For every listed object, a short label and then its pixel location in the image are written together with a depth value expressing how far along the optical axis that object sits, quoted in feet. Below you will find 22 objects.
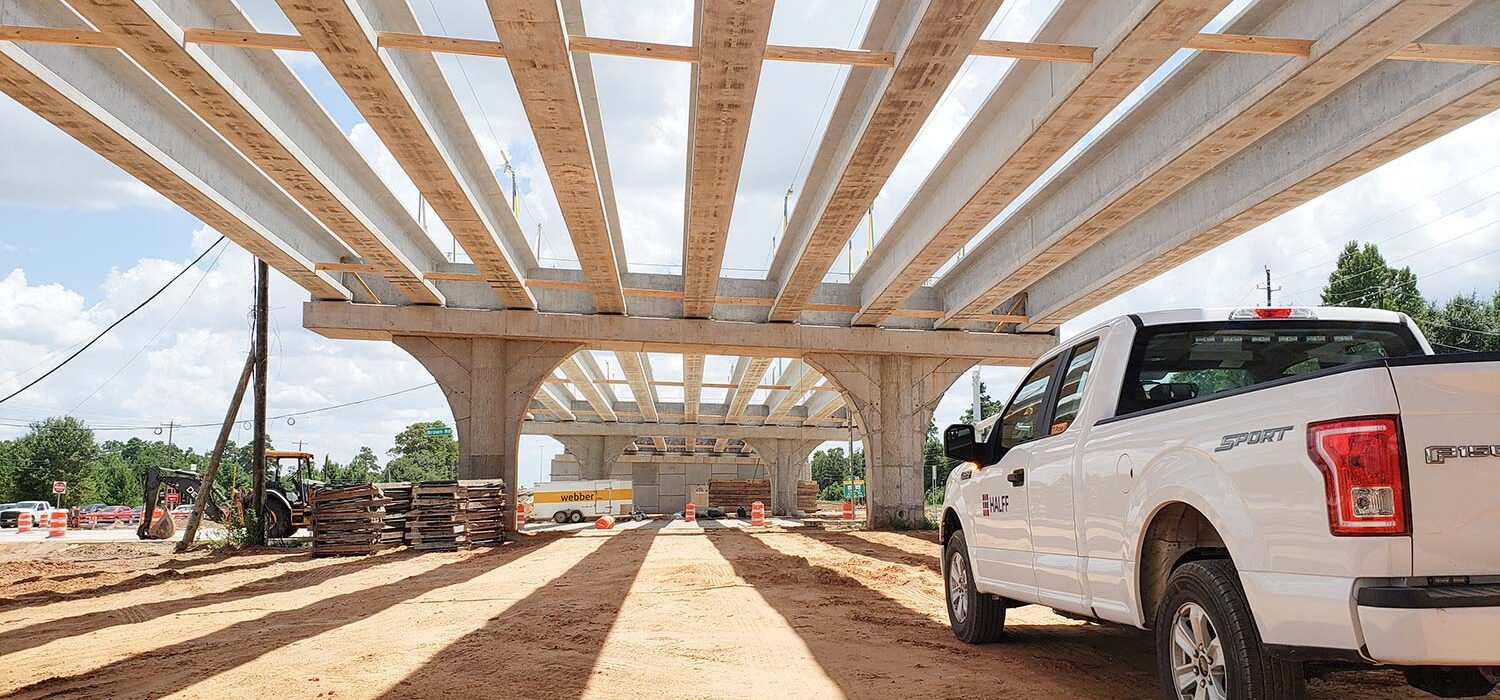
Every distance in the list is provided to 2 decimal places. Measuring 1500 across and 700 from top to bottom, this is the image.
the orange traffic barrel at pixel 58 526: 102.22
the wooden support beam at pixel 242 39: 32.89
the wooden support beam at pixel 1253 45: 31.22
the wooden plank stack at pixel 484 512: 73.61
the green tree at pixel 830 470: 447.42
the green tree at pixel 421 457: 367.60
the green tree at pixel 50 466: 222.48
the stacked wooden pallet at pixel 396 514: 69.76
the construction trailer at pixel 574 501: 162.91
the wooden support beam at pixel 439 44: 32.91
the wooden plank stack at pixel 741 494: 207.51
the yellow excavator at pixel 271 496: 84.33
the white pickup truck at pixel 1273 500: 11.16
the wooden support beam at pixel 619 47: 32.89
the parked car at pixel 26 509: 157.38
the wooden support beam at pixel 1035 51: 32.58
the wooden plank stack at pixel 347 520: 66.44
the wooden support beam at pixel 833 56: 33.30
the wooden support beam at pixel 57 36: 31.04
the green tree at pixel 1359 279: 176.65
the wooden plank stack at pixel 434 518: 70.23
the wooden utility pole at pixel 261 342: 69.87
